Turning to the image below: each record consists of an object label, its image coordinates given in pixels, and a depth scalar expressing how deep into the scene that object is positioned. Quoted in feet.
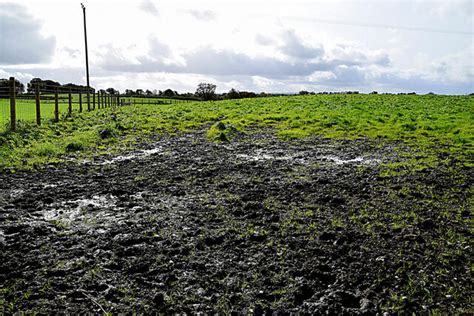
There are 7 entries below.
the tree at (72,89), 77.32
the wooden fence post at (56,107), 63.62
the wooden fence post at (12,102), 46.62
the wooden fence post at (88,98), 102.99
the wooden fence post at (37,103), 55.26
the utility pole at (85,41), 119.55
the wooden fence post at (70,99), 76.55
